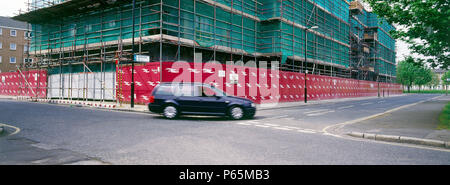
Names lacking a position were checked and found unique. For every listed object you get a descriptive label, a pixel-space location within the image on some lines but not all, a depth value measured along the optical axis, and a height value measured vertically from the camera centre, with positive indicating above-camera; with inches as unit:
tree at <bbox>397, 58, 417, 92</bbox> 3724.7 +229.4
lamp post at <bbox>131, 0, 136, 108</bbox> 682.8 -11.3
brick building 2191.2 +376.6
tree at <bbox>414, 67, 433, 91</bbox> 3693.4 +190.9
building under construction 808.3 +193.3
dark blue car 453.7 -19.3
